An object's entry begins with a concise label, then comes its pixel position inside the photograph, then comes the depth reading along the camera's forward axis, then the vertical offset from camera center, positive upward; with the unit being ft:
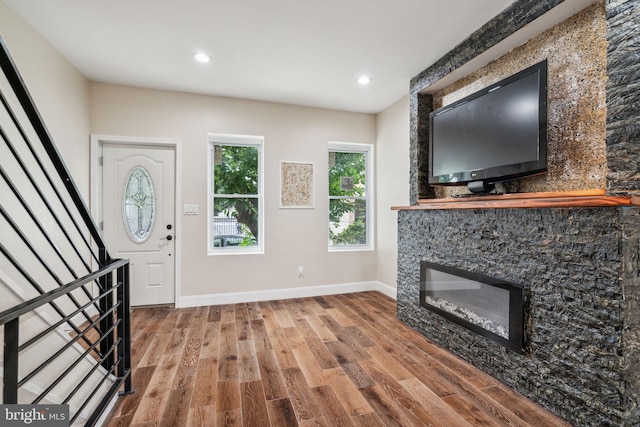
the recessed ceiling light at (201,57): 9.20 +4.82
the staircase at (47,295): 3.77 -1.43
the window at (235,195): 12.97 +0.81
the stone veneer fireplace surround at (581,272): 4.77 -1.09
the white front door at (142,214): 11.69 -0.04
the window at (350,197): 14.55 +0.82
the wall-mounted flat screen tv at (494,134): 6.49 +2.02
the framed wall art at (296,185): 13.40 +1.28
